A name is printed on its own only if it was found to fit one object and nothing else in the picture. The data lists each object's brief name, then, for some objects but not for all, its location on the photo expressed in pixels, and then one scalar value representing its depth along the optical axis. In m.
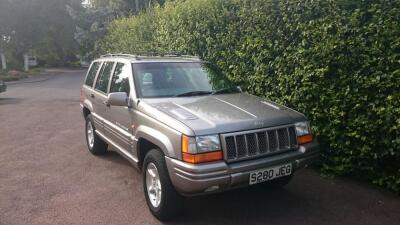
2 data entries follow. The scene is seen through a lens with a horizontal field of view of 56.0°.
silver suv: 3.75
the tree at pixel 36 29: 38.56
